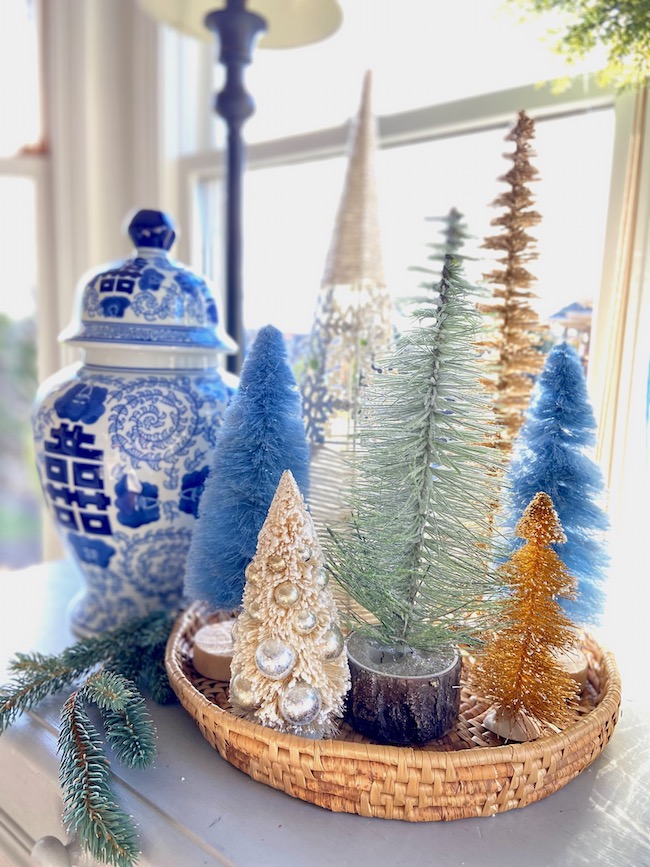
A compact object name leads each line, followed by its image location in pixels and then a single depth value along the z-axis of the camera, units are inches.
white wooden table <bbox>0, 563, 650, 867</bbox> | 14.9
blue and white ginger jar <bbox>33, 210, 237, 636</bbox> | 23.5
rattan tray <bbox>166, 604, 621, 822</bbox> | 15.2
